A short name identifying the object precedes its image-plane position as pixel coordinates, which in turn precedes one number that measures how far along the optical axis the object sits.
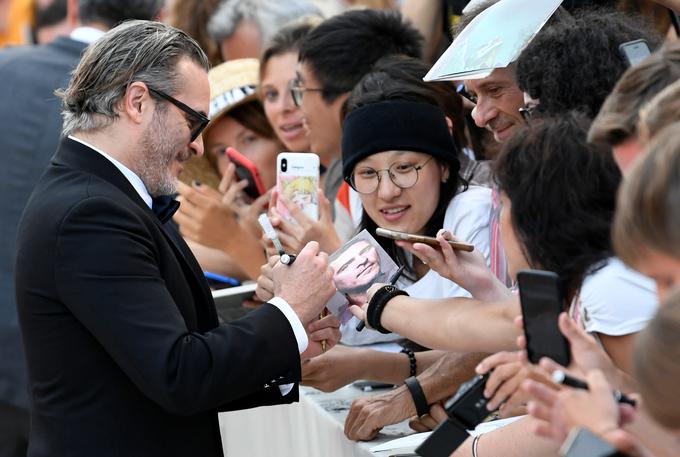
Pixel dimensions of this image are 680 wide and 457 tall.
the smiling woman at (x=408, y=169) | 6.82
